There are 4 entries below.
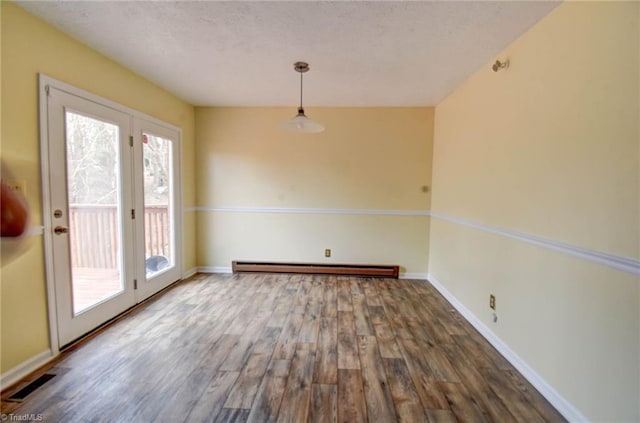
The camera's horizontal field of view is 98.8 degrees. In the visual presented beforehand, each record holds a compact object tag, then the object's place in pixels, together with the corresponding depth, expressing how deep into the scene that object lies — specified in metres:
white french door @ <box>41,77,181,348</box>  1.96
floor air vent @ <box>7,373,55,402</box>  1.58
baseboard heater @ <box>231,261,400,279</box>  3.87
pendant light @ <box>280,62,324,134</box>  2.46
